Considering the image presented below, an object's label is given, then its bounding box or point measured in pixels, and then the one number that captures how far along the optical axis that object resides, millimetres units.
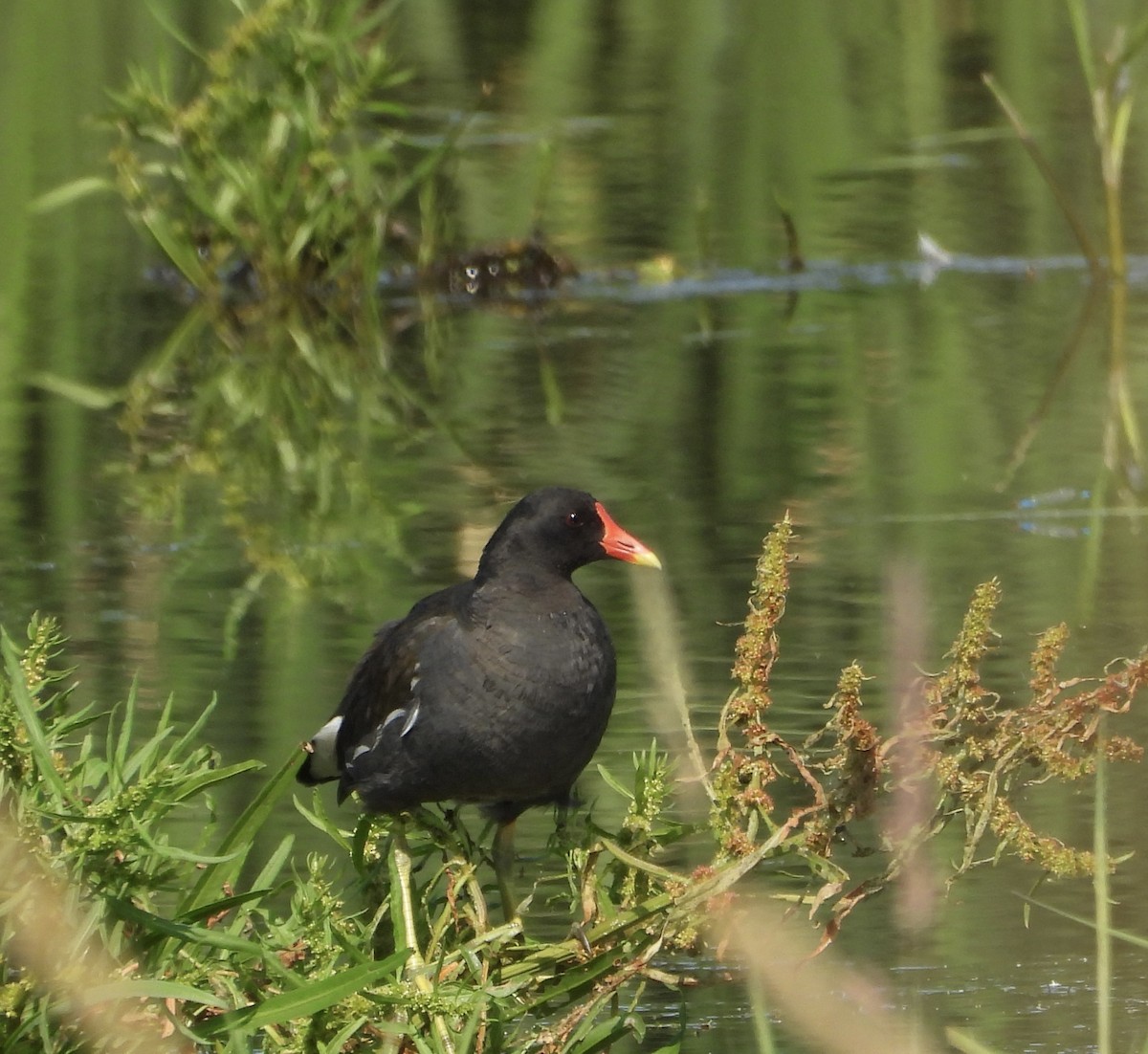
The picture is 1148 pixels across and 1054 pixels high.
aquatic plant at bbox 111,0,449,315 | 16734
